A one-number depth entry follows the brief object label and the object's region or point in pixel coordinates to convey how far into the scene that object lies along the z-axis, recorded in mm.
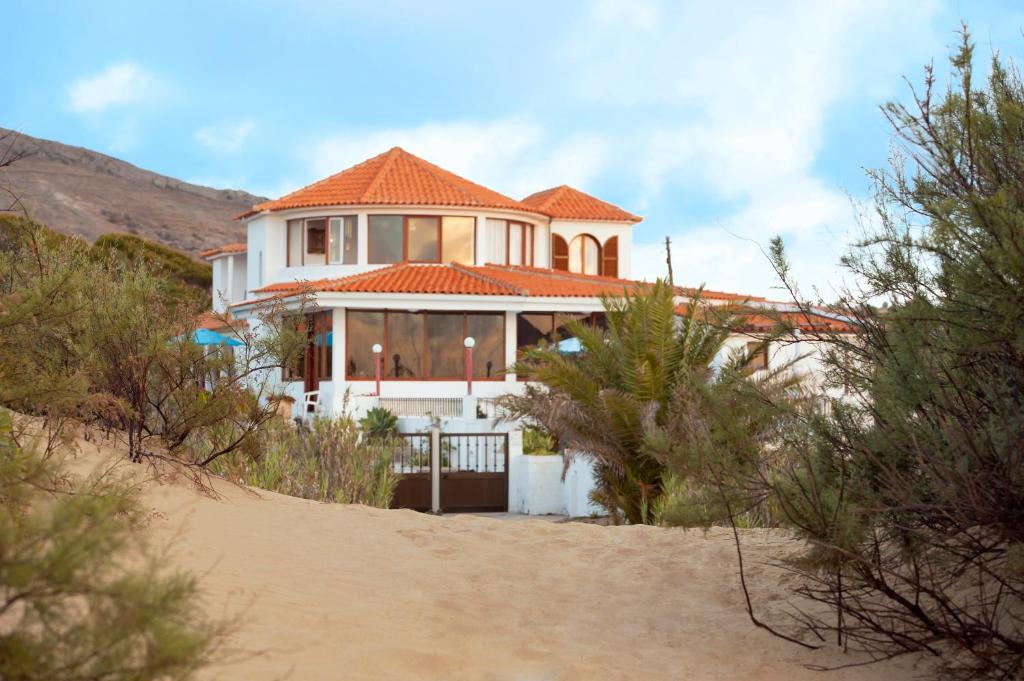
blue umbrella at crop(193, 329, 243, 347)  32031
